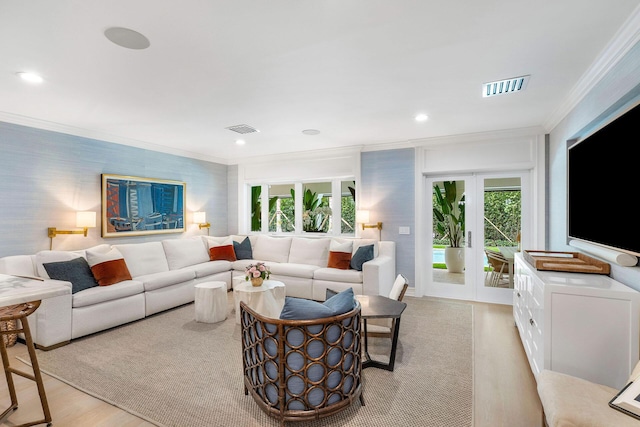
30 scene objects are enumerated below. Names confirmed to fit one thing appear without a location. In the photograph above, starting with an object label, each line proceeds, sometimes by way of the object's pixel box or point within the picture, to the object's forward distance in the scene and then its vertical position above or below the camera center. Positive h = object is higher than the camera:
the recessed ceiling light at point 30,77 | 2.63 +1.16
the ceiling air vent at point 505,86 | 2.78 +1.18
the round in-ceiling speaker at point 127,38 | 2.03 +1.17
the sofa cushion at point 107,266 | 3.74 -0.62
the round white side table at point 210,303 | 3.86 -1.09
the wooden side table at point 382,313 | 2.57 -0.81
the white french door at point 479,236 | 4.57 -0.32
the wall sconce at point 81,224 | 3.98 -0.13
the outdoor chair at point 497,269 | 4.64 -0.80
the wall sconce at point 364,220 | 5.22 -0.09
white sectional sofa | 3.24 -0.86
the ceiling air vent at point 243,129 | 4.19 +1.16
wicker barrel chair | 1.85 -0.90
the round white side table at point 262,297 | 3.62 -0.97
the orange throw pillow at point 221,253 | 5.58 -0.70
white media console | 1.89 -0.71
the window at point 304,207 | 5.84 +0.14
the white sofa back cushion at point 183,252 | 4.97 -0.62
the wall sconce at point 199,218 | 5.88 -0.07
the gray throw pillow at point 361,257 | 4.68 -0.63
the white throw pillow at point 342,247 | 5.00 -0.52
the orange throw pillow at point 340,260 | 4.86 -0.70
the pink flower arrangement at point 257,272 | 3.77 -0.70
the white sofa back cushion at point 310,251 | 5.36 -0.64
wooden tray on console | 2.40 -0.39
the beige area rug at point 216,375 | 2.10 -1.32
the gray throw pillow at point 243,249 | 5.80 -0.65
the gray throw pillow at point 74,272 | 3.37 -0.64
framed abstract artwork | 4.62 +0.14
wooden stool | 1.89 -0.86
